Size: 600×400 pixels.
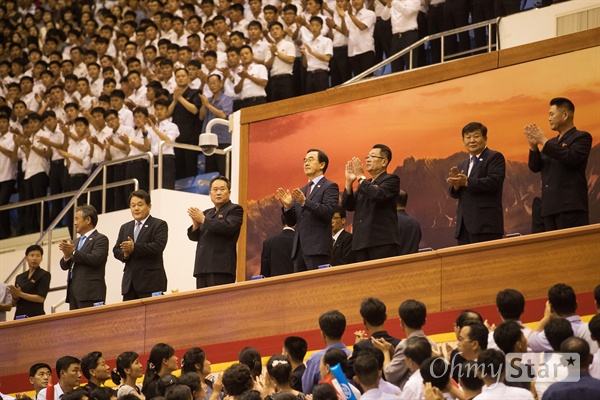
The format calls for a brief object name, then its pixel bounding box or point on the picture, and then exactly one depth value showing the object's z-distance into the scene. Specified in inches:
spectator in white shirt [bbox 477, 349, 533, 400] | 332.9
